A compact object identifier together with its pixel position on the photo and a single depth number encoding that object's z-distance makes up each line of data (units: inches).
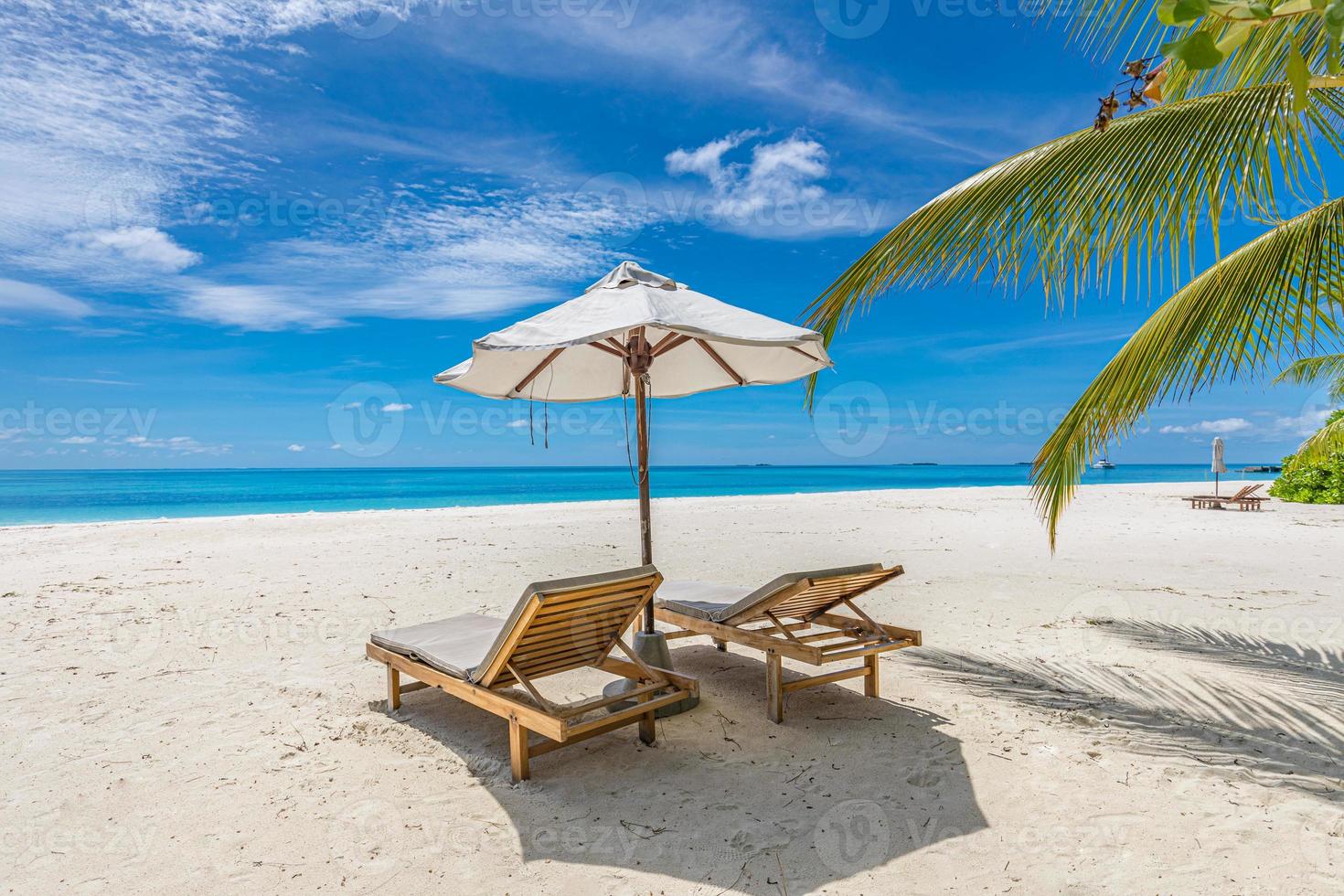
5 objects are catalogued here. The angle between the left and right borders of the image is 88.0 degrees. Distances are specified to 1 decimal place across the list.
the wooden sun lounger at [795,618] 147.9
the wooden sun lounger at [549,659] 121.4
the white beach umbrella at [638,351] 132.8
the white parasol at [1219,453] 666.0
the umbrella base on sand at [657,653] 155.4
